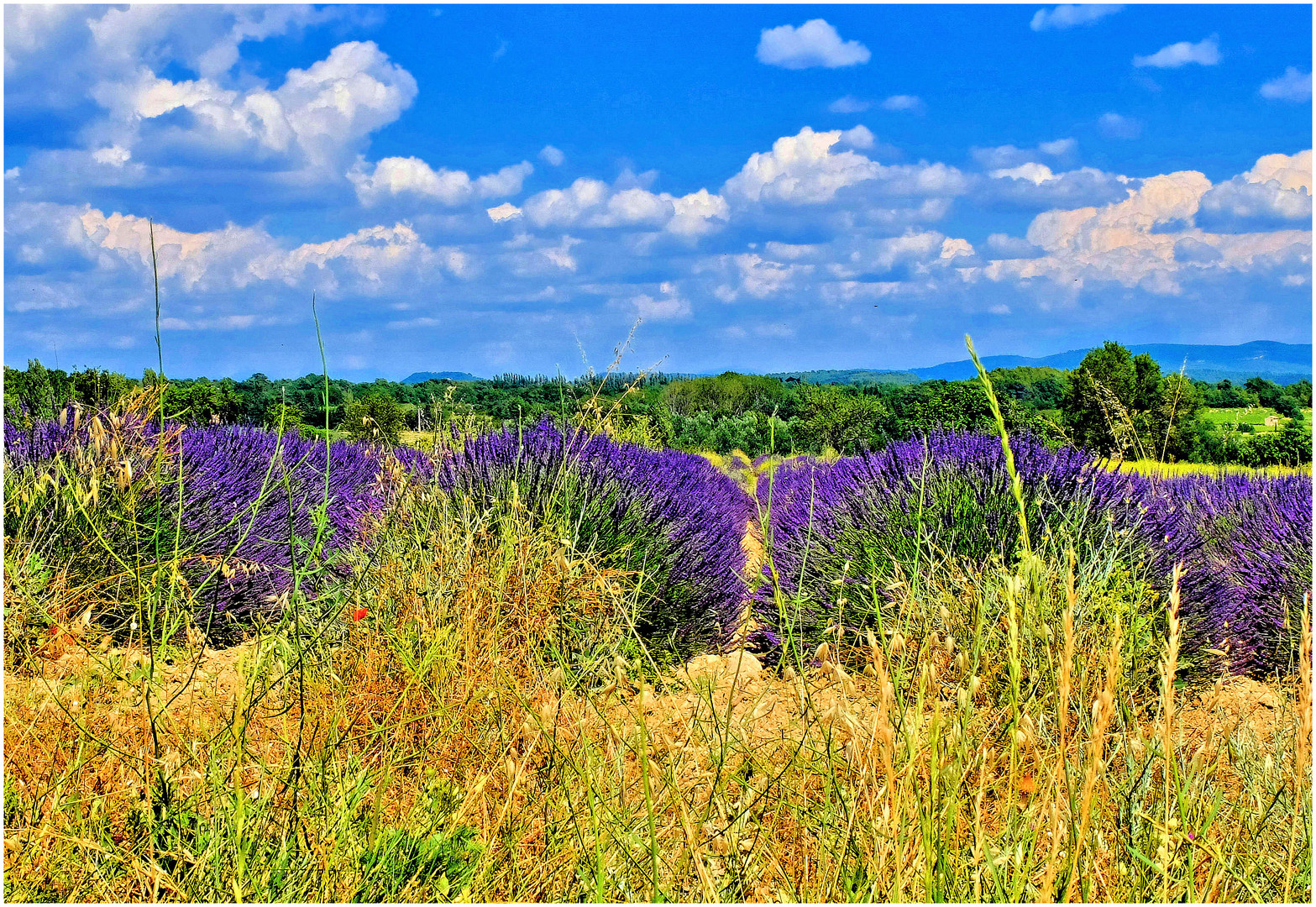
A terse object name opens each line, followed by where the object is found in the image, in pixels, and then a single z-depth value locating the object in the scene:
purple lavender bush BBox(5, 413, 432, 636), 4.90
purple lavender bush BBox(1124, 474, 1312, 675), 5.34
